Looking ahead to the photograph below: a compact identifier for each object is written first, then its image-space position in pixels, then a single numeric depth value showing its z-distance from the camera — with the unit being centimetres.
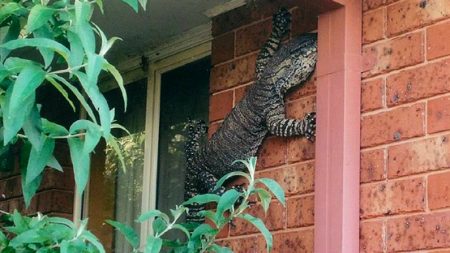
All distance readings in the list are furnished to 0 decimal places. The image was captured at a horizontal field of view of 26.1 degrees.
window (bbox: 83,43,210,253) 486
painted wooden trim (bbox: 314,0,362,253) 342
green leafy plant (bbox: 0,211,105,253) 207
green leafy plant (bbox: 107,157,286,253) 247
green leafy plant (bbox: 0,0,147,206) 196
